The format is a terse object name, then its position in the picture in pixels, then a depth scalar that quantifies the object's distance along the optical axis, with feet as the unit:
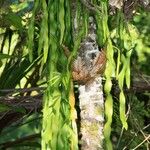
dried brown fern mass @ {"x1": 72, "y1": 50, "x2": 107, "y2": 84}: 6.44
